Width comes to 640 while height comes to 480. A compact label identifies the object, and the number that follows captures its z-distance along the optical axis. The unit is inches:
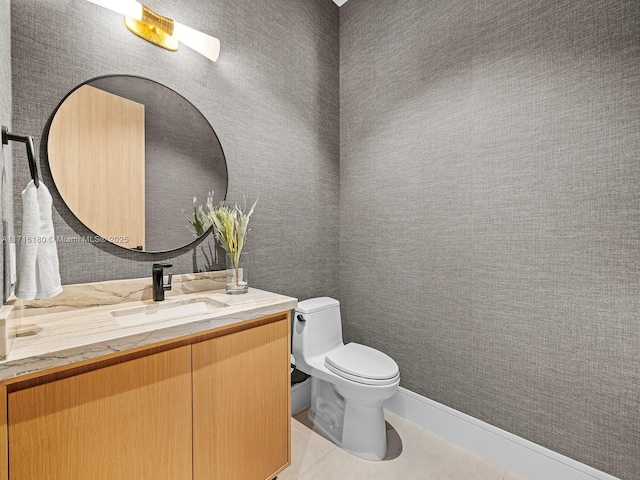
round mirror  47.8
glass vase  59.4
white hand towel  35.0
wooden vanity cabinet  30.0
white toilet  60.7
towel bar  35.5
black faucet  52.3
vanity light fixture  50.2
